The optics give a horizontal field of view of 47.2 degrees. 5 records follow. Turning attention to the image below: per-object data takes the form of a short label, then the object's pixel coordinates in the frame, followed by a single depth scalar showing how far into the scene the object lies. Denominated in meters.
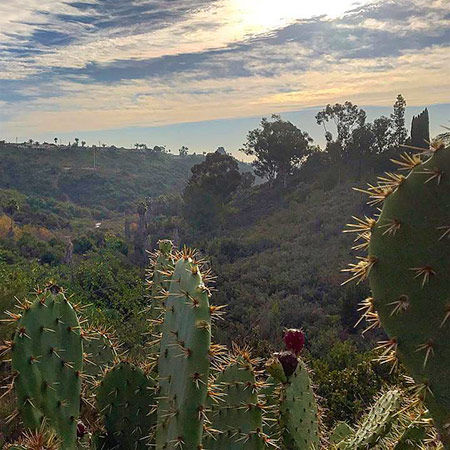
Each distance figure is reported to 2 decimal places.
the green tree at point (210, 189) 30.14
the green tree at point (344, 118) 31.31
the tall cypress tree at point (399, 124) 28.03
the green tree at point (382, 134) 28.48
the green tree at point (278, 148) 34.53
